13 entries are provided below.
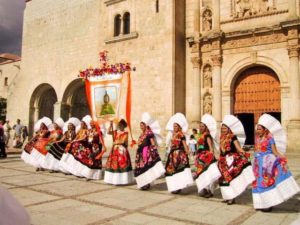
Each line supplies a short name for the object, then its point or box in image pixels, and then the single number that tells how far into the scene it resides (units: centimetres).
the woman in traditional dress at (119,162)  757
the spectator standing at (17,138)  1836
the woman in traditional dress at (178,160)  662
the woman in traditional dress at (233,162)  575
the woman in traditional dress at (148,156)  707
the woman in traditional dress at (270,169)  523
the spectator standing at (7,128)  1786
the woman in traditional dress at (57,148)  962
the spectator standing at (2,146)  1294
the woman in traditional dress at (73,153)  869
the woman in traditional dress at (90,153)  847
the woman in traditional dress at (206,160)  618
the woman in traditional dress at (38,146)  996
